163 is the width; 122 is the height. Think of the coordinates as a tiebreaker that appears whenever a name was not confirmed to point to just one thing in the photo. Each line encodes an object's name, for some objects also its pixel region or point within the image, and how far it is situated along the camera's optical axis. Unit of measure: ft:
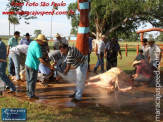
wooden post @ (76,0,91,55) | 22.40
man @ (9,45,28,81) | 24.93
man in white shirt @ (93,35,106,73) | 32.50
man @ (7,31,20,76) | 27.47
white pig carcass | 22.38
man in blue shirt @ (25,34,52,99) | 17.76
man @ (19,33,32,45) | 28.19
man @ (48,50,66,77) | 25.40
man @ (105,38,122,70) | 31.35
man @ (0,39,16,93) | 19.48
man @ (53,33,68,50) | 28.40
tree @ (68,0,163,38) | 79.00
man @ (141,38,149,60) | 28.99
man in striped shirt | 17.10
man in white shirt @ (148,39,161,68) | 26.55
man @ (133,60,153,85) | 24.67
